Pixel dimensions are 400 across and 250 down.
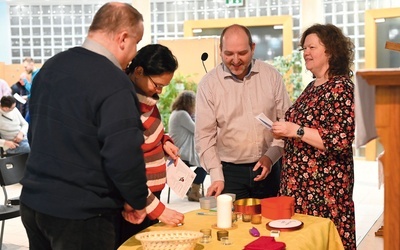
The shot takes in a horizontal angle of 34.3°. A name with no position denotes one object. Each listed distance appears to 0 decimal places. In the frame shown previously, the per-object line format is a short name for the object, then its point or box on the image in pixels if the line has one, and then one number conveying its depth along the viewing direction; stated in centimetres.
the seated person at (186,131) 750
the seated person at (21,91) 1032
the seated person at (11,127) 862
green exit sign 1088
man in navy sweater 209
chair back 510
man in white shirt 336
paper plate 259
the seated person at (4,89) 1004
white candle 262
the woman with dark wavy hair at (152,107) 267
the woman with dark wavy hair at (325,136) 299
